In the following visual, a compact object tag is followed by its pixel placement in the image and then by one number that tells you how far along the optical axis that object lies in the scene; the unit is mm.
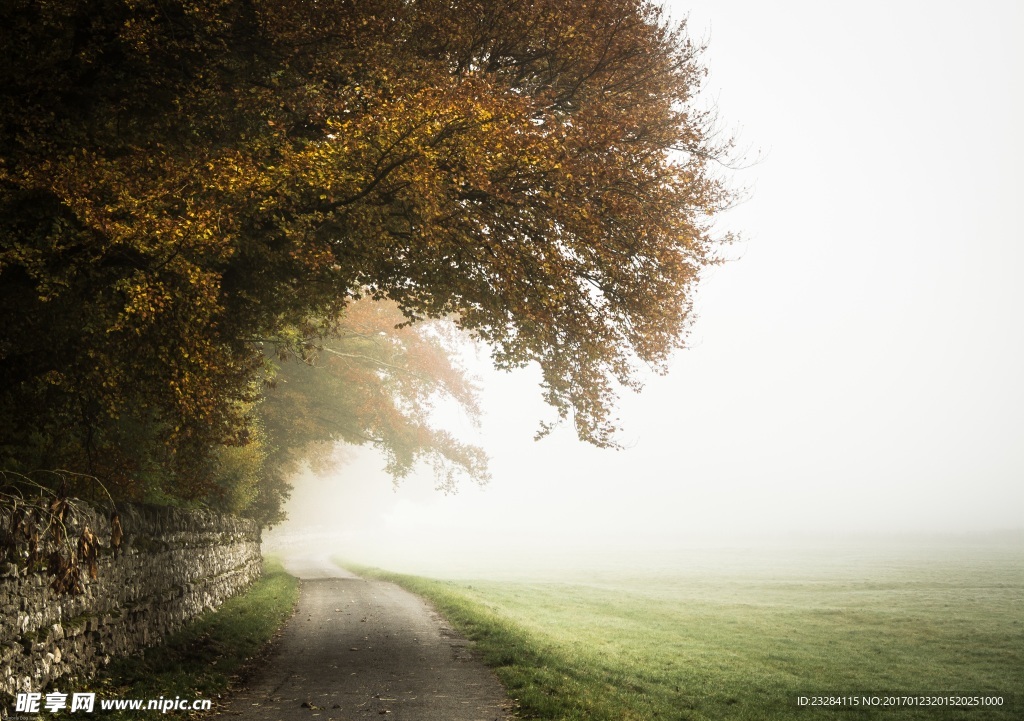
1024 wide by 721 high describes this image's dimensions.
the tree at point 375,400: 29844
